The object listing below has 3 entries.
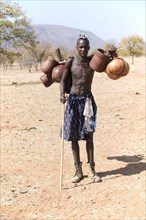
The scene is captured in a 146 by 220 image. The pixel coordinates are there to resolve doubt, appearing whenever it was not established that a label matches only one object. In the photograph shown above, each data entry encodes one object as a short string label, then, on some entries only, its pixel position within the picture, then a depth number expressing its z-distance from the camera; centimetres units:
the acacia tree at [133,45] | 6269
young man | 506
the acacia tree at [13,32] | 2228
